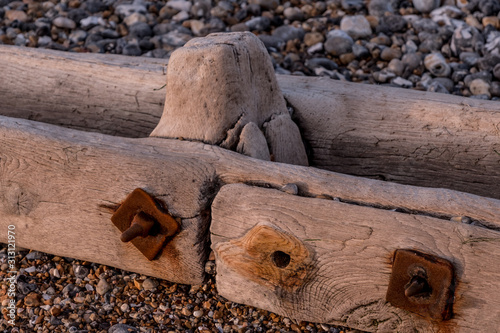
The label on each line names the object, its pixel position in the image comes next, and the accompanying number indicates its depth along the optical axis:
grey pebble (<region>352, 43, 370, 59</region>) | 3.89
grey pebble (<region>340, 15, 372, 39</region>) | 4.07
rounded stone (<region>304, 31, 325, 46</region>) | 4.04
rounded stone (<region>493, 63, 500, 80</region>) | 3.61
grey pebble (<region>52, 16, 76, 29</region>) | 4.33
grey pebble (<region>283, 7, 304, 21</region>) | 4.32
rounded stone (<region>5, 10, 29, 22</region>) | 4.47
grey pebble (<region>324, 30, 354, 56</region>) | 3.92
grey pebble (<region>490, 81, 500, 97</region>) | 3.51
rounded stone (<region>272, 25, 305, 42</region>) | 4.13
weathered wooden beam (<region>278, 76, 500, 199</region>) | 2.33
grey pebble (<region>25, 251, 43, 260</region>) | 2.43
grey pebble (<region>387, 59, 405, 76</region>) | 3.75
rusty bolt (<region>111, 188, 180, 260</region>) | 2.03
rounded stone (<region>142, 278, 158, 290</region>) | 2.25
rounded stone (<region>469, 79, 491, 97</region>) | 3.51
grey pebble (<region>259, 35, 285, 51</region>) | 4.08
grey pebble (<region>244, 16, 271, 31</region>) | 4.23
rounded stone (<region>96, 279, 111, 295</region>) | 2.25
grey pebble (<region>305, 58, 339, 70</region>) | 3.81
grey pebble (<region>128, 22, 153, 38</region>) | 4.20
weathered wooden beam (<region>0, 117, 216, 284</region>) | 2.05
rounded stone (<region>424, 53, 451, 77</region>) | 3.69
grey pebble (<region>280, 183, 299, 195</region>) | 1.93
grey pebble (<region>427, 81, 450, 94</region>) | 3.46
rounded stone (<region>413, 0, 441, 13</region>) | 4.27
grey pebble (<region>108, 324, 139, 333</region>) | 2.04
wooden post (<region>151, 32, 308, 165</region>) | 2.19
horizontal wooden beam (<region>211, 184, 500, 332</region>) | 1.73
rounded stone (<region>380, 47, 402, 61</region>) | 3.87
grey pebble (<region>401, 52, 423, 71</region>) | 3.76
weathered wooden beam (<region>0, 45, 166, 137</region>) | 2.68
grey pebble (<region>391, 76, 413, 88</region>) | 3.64
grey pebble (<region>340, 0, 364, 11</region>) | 4.35
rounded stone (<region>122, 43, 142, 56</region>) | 3.96
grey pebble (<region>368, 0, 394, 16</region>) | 4.28
